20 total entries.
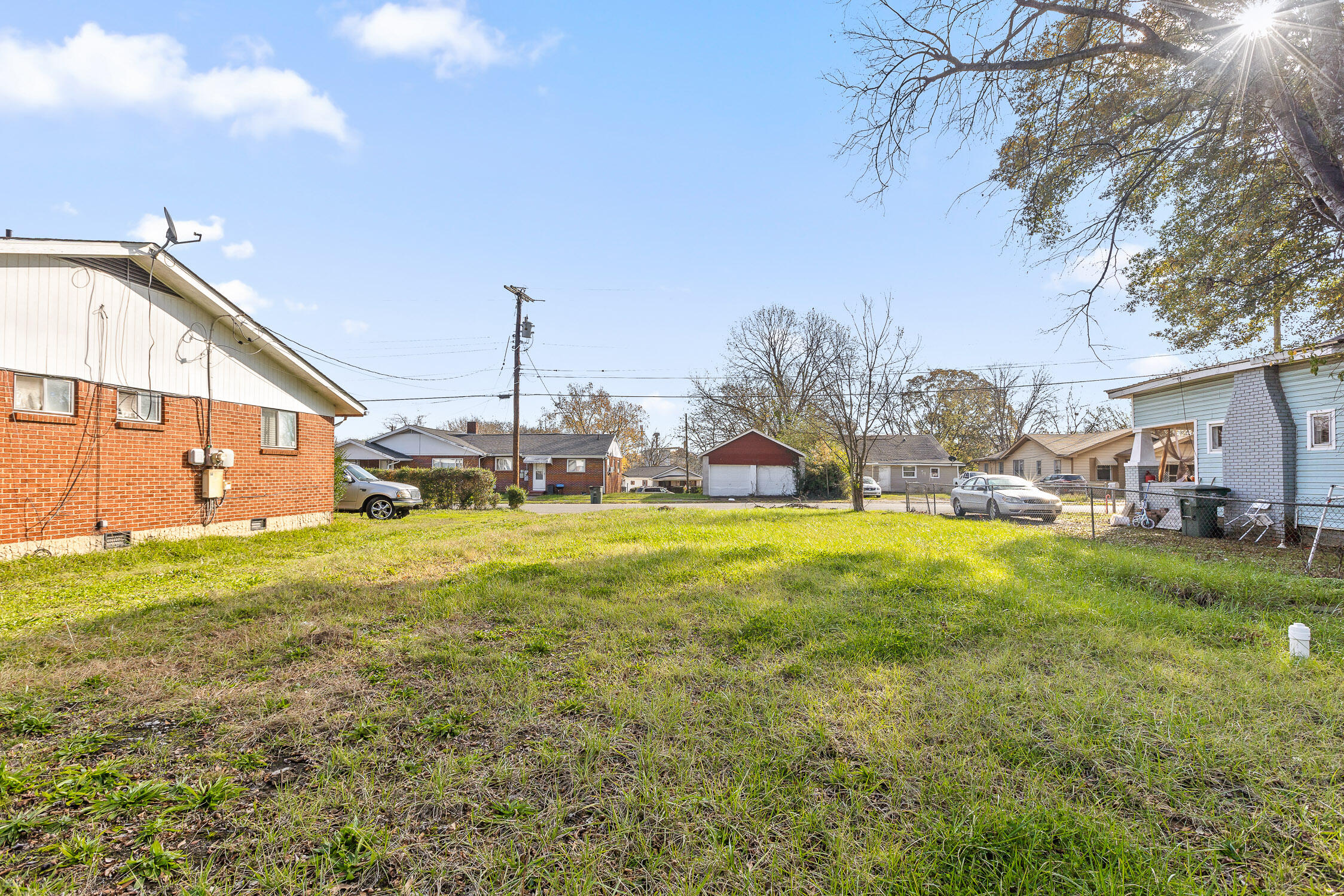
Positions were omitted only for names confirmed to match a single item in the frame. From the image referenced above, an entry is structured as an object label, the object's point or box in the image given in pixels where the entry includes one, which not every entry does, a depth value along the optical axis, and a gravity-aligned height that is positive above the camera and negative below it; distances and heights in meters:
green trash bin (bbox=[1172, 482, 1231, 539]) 12.80 -1.10
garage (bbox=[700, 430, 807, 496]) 38.38 -0.38
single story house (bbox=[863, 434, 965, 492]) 47.06 -0.23
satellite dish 9.84 +3.66
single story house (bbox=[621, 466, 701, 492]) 54.62 -1.70
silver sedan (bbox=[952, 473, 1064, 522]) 17.06 -1.11
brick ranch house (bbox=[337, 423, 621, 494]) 37.59 +0.34
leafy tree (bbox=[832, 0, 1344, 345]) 6.17 +4.03
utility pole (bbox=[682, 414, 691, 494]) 52.08 +2.56
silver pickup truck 18.92 -1.26
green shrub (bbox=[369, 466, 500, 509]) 23.86 -1.03
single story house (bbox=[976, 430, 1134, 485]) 39.22 +0.46
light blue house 11.25 +0.82
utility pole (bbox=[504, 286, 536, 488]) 25.64 +5.33
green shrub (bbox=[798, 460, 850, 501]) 36.47 -1.29
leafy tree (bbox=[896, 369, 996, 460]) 55.44 +4.38
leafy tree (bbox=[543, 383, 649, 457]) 56.16 +4.22
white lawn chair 11.94 -1.12
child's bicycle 14.87 -1.42
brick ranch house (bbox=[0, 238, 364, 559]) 8.34 +0.88
